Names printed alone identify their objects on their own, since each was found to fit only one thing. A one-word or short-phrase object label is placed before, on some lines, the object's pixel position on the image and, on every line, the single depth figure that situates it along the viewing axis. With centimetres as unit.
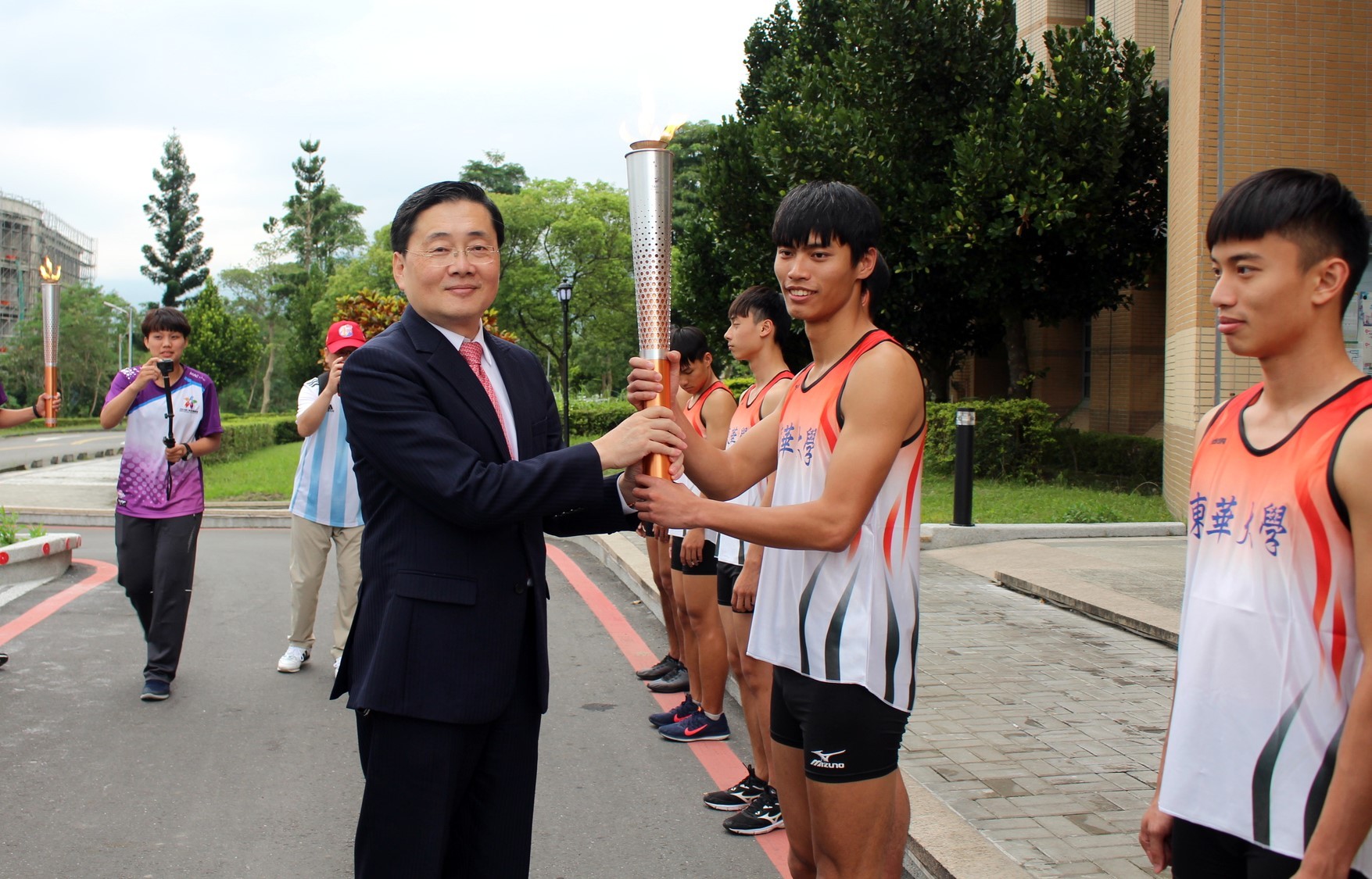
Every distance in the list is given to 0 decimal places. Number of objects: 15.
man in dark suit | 245
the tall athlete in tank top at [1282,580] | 182
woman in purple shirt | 601
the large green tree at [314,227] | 7388
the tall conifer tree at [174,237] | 6850
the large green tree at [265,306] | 7650
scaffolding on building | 5384
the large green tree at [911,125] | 1814
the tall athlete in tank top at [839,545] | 256
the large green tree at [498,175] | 5766
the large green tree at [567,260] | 4209
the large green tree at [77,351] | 4856
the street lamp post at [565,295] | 2597
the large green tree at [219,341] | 5572
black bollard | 1137
